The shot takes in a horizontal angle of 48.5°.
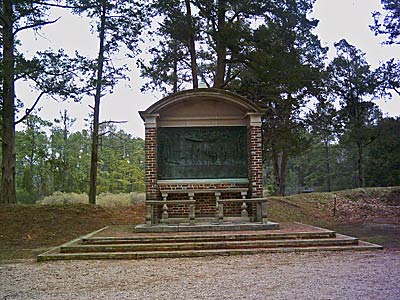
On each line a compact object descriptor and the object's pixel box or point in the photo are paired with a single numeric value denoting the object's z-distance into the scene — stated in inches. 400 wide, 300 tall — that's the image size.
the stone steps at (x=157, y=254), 331.6
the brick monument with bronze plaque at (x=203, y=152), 477.4
